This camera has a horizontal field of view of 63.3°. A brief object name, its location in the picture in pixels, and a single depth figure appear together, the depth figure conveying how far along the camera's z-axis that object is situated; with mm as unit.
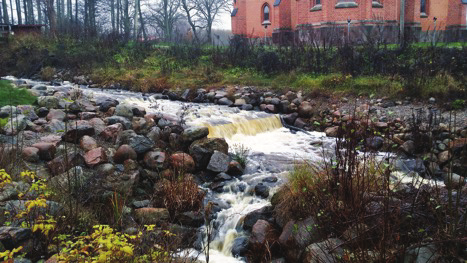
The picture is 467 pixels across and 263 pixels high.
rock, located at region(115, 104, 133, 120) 9130
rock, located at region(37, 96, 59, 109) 9066
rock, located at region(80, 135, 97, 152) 6871
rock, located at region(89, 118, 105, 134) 7831
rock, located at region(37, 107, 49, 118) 8602
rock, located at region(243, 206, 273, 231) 5676
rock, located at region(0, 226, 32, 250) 3637
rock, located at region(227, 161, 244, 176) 7574
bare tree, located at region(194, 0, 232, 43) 41750
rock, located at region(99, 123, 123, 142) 7602
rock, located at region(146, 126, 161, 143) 8192
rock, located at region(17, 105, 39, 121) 7992
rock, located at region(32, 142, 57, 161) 6353
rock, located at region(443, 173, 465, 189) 2880
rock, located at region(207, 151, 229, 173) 7484
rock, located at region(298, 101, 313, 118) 12555
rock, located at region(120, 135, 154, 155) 7227
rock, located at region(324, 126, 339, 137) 11042
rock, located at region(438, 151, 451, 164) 7980
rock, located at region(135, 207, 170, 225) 5457
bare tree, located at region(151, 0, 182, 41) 41750
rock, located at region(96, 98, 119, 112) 9977
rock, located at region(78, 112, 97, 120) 8550
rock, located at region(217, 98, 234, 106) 13955
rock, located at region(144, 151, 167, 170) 6992
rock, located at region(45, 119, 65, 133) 7602
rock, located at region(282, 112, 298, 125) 12359
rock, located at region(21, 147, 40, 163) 6098
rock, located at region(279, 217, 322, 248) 4371
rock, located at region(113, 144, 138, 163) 6883
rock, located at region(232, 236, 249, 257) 5234
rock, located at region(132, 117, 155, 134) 8453
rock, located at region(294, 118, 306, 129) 12127
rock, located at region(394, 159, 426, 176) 7792
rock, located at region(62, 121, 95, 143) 7031
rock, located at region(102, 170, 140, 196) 5902
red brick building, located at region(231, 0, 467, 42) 25797
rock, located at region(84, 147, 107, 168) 6353
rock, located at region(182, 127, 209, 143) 8141
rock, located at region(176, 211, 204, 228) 5743
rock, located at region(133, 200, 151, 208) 5949
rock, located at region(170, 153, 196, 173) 6997
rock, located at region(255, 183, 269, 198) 6621
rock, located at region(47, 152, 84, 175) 5895
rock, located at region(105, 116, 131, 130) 8352
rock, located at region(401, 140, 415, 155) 8992
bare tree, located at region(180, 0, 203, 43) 40975
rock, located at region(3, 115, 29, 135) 6848
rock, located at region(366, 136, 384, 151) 9501
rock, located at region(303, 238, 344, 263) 3691
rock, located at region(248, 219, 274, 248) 5039
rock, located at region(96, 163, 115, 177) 6188
